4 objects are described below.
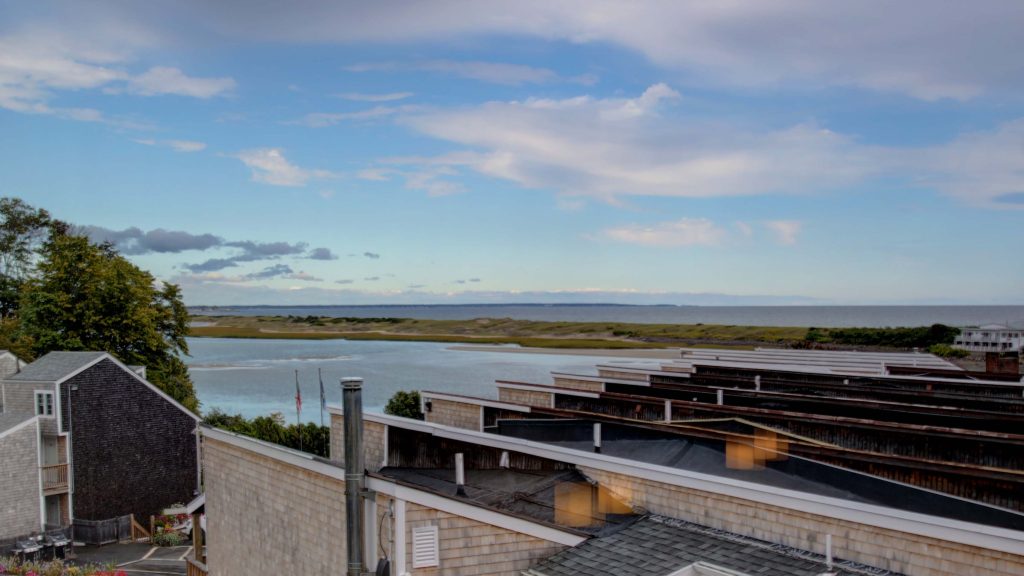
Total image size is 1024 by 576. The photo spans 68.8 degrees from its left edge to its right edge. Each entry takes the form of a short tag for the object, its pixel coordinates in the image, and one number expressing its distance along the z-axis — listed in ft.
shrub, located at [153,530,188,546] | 93.81
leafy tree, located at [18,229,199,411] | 124.16
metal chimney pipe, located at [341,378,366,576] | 26.91
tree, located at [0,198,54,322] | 187.32
